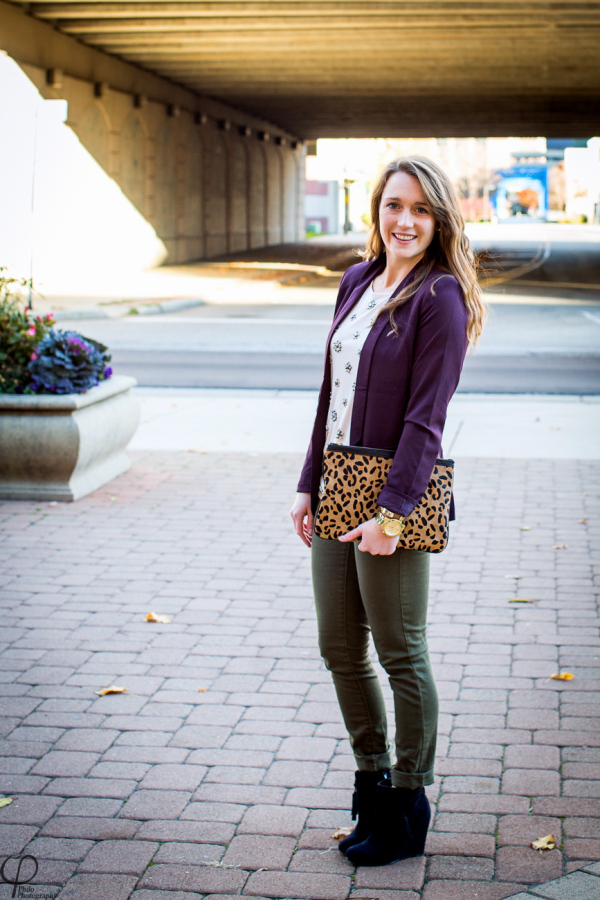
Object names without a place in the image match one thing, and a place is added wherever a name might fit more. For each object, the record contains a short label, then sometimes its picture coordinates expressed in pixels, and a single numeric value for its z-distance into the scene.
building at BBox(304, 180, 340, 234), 71.31
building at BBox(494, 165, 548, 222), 122.25
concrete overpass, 21.92
